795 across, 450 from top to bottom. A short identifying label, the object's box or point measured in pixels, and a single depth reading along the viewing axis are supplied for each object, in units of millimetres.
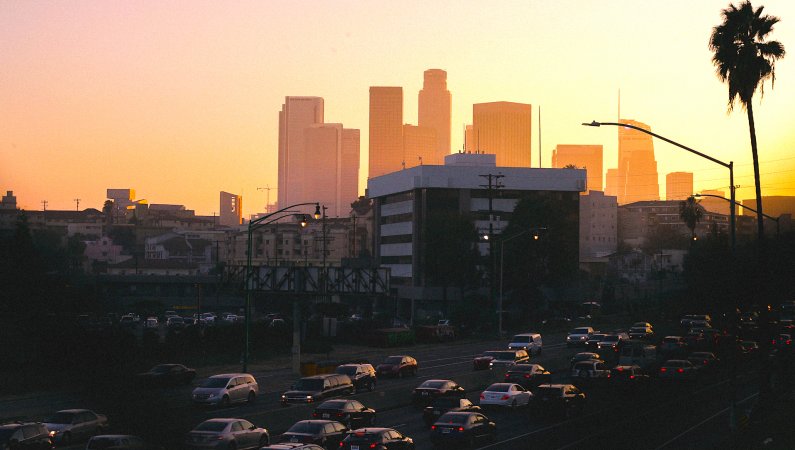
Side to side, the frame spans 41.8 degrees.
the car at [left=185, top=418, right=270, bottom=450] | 33719
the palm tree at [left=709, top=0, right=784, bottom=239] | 45656
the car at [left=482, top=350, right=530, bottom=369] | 67875
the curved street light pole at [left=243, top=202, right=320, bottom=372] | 61672
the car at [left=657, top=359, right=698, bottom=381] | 62469
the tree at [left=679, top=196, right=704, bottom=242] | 188000
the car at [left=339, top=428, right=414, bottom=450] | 33969
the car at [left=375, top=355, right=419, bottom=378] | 66062
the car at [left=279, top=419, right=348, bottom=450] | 35719
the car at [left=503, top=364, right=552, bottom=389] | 57188
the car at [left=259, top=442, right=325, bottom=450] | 29969
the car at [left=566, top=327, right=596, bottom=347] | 88938
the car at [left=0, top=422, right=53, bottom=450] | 33938
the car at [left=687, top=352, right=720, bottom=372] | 68688
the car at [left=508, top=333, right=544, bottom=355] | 81400
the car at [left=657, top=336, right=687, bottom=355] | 76438
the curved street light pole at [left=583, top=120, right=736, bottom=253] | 34219
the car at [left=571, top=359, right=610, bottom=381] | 60500
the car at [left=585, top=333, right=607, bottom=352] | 82350
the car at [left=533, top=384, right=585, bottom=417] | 46406
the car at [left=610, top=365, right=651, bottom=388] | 57812
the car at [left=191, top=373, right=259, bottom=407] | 50062
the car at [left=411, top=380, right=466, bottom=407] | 50719
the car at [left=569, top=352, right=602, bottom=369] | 66250
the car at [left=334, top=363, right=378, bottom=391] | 57344
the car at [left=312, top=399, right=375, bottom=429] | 42003
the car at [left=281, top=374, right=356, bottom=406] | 50250
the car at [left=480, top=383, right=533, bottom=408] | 49875
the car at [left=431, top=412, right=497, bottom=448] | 37750
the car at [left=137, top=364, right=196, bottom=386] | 59000
